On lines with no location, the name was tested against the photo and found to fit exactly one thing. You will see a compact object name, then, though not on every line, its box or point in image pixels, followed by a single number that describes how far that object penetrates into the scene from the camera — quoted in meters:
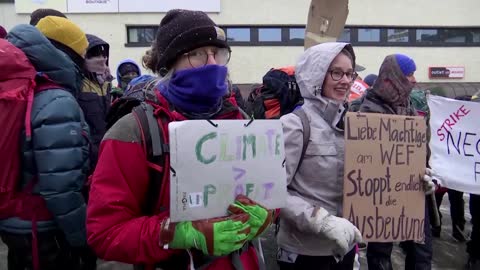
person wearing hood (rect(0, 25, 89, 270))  1.99
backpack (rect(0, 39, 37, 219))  1.96
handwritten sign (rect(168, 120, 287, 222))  1.37
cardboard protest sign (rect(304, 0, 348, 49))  4.30
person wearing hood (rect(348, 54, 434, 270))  3.20
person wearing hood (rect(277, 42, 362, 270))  2.09
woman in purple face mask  1.38
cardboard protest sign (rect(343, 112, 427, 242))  2.15
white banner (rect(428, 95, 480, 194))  3.50
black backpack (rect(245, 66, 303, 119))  3.44
